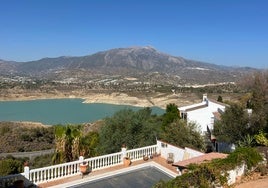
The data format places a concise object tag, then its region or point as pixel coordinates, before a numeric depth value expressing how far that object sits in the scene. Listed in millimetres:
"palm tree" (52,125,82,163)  8487
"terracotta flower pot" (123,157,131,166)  7704
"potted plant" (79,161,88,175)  6936
